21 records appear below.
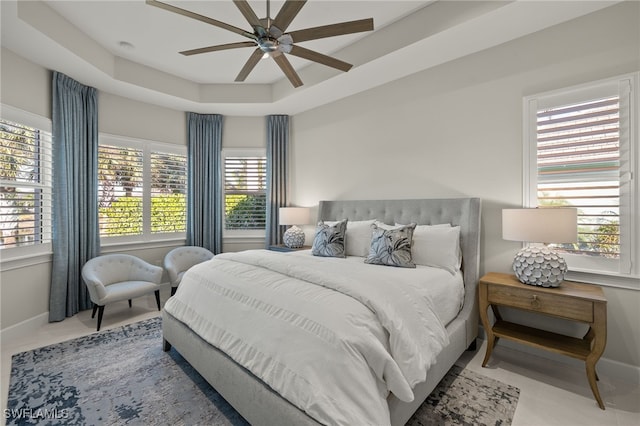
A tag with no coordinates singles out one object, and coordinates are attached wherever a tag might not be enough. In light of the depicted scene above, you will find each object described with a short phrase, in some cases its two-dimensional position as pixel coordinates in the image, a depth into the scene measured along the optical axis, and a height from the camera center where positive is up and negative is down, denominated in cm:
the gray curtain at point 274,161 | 492 +88
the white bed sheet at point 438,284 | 215 -58
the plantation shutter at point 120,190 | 402 +33
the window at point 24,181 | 295 +35
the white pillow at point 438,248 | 271 -34
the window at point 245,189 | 509 +41
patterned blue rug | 183 -129
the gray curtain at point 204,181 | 476 +53
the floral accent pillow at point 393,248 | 268 -34
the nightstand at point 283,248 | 427 -54
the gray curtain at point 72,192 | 337 +26
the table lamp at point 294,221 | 434 -13
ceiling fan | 186 +128
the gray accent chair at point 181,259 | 380 -67
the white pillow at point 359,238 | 331 -30
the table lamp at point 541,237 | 214 -19
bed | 142 -86
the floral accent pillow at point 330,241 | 329 -33
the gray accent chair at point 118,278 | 308 -80
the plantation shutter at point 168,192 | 454 +33
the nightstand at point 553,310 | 196 -72
